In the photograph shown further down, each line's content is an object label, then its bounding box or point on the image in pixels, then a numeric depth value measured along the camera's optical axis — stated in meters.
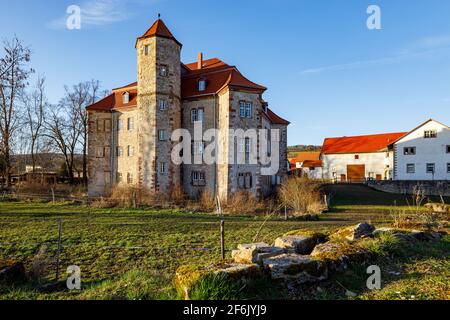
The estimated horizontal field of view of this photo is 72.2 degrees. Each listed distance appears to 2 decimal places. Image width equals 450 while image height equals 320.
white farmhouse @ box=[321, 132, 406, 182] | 52.09
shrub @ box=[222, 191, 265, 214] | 22.45
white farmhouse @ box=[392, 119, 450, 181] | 41.22
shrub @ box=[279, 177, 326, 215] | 23.03
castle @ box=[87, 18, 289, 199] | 28.41
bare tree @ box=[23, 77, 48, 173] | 46.17
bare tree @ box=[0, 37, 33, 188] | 30.53
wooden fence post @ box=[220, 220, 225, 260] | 8.41
